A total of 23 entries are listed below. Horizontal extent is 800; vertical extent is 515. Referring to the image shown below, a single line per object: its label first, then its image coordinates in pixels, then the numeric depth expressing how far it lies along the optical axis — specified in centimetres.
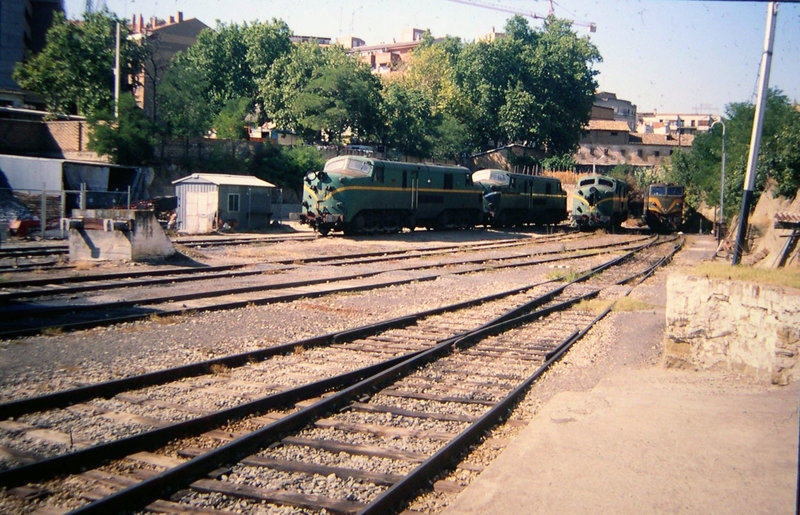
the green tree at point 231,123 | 3944
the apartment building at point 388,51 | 10429
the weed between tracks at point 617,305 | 1271
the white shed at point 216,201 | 2528
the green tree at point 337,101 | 4097
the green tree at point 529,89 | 5744
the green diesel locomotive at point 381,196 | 2480
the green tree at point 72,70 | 3788
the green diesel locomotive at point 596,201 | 3378
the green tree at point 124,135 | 3028
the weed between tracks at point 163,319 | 984
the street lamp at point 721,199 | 2858
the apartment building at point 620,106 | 9811
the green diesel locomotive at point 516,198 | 3350
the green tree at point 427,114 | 4528
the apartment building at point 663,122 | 10888
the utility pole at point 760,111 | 1213
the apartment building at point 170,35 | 5528
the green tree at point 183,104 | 3475
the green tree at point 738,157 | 2325
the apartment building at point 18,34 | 4144
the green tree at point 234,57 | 5369
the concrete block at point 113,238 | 1614
